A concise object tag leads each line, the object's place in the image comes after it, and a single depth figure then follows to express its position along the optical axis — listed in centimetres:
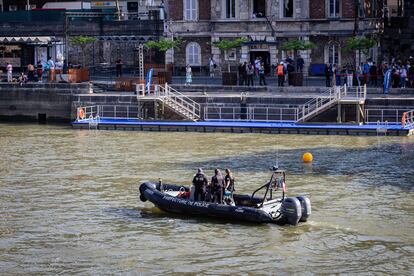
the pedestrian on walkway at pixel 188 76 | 6850
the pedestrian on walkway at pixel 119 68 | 7331
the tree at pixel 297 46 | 6912
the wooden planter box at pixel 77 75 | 7006
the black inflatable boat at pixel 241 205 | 3541
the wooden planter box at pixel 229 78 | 6754
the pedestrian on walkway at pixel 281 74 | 6531
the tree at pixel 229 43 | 7181
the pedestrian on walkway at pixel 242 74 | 6728
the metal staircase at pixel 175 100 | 6331
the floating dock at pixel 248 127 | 5731
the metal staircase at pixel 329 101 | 5925
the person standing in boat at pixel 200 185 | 3718
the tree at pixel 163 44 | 7314
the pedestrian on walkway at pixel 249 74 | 6699
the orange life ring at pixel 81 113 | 6469
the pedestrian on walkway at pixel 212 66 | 7438
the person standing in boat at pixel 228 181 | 3688
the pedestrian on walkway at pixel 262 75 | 6644
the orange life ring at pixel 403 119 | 5722
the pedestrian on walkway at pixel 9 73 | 7369
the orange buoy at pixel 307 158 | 4872
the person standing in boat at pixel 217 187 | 3672
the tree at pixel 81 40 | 7562
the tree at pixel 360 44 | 6675
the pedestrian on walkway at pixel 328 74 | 6505
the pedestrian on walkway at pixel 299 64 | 7038
